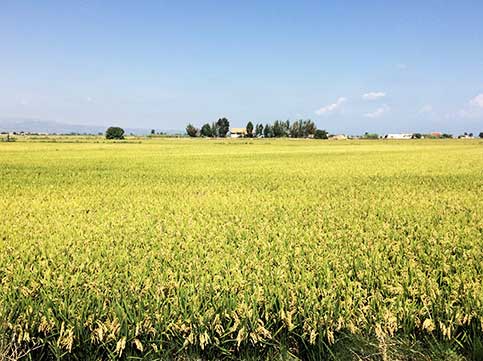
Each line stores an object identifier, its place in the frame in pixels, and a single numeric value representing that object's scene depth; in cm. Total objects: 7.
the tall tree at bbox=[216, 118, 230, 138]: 15988
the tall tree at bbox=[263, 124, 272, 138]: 15562
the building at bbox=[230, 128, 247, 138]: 17744
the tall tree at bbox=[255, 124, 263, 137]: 15910
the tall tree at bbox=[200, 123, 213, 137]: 16175
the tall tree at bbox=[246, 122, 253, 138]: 15738
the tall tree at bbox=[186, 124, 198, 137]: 15612
